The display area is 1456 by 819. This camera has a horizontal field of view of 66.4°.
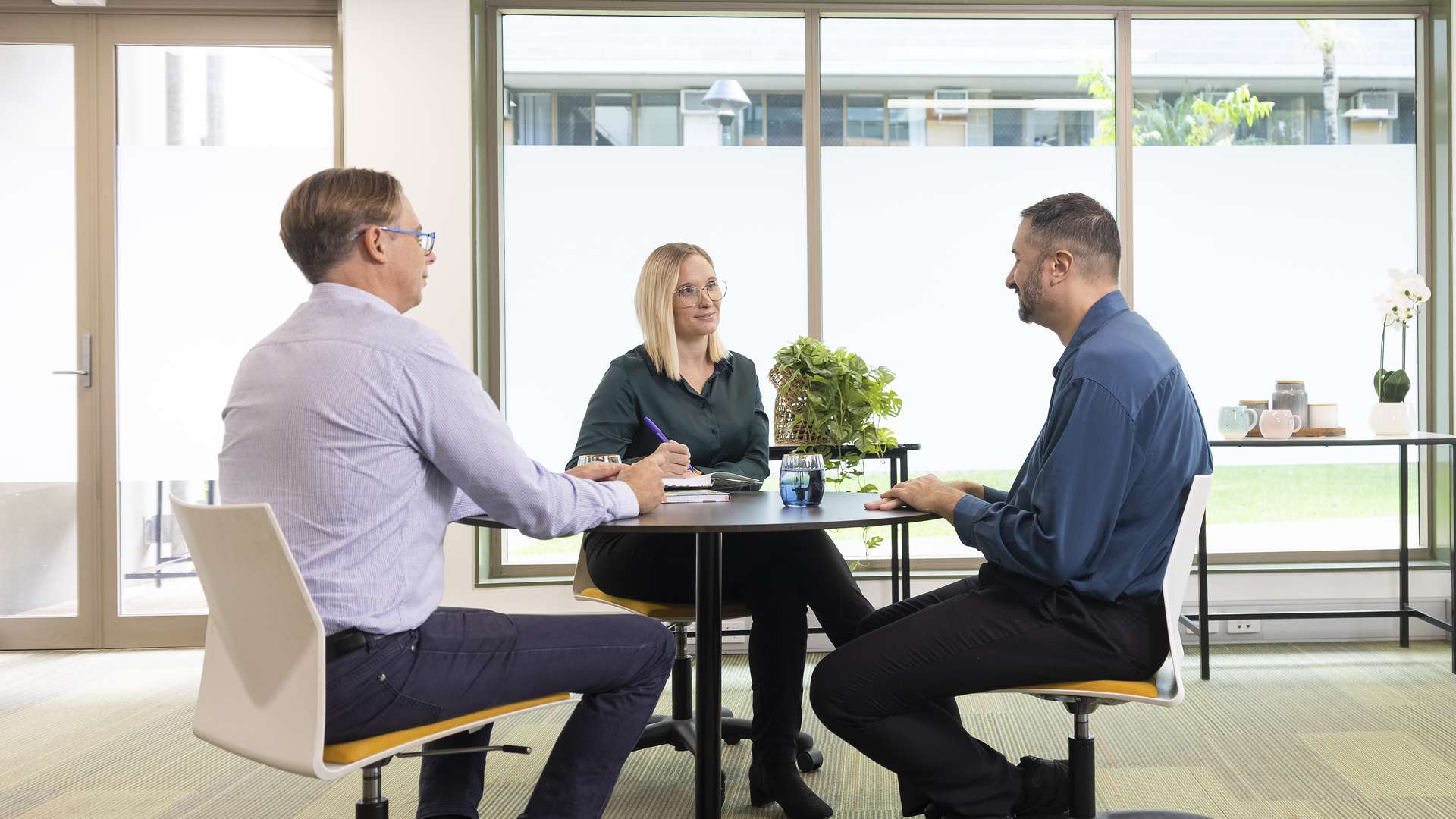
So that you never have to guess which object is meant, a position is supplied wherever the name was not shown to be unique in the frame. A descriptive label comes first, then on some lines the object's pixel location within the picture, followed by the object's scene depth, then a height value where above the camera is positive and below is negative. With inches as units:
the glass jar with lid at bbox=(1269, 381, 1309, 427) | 152.3 -0.4
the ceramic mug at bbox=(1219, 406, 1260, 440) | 147.6 -3.5
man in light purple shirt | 64.8 -5.8
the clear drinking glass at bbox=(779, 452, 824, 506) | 85.4 -6.3
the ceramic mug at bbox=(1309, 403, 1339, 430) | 150.5 -2.8
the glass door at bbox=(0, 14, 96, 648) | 170.7 +6.4
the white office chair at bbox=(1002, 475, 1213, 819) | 73.2 -19.9
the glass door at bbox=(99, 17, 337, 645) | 172.4 +24.6
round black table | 75.6 -11.4
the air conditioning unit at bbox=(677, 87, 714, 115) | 173.6 +46.4
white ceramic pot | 150.0 -3.3
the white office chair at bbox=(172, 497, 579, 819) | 59.9 -14.1
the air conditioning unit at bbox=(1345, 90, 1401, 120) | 176.2 +45.5
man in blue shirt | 73.2 -12.5
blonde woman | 100.0 -6.9
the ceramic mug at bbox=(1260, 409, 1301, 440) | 147.1 -3.8
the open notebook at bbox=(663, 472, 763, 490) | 93.7 -7.2
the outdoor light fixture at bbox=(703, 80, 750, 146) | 174.1 +46.7
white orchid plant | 150.8 +12.4
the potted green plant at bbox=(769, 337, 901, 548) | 124.9 -0.4
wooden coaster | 149.8 -5.1
